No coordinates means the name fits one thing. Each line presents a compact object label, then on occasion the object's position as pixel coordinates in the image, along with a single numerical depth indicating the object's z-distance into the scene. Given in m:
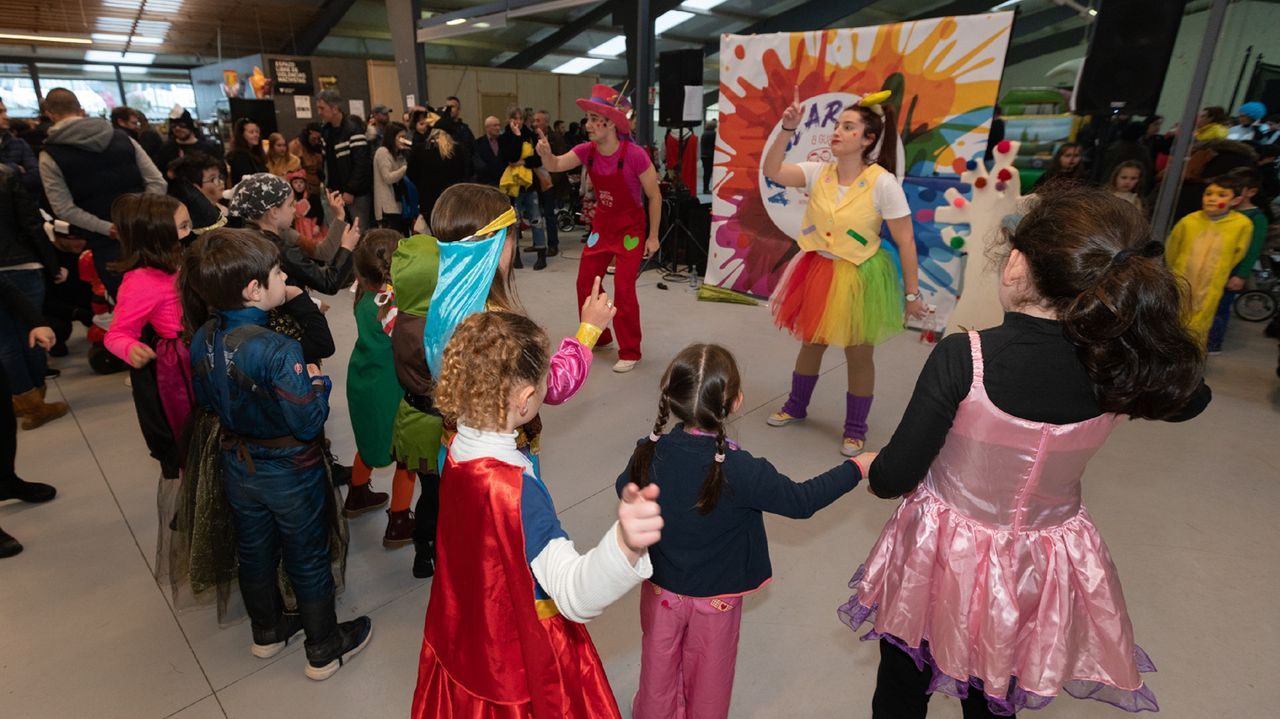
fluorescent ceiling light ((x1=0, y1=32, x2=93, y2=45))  12.71
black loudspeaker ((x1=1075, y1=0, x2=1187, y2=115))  4.28
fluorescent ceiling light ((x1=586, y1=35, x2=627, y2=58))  15.95
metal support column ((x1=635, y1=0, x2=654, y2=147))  7.52
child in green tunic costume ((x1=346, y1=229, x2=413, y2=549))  2.46
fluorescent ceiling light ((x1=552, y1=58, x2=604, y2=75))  16.61
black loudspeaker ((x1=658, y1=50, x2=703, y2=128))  6.68
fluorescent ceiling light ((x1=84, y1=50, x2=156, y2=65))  15.18
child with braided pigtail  1.37
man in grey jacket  3.83
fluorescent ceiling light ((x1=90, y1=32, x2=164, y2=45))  13.35
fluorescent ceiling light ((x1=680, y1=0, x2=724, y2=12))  12.78
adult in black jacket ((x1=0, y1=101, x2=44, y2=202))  4.48
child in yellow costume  4.04
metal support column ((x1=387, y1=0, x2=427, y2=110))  11.09
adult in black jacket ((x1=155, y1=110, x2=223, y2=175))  5.87
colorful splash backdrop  4.60
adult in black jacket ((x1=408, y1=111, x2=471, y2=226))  6.57
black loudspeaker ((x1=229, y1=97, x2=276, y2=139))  8.67
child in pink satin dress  1.12
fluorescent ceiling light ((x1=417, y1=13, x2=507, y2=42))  9.45
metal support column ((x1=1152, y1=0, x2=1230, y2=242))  4.13
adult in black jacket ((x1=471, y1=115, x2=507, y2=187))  7.18
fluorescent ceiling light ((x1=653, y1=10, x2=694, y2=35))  13.66
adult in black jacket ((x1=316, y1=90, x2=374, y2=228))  6.67
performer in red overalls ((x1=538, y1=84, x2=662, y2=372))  4.14
